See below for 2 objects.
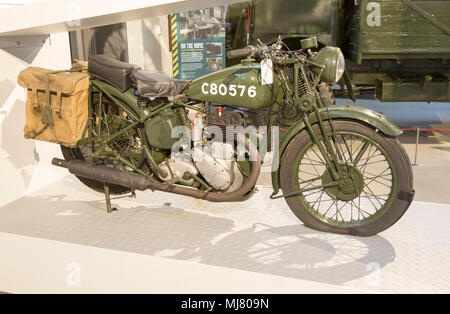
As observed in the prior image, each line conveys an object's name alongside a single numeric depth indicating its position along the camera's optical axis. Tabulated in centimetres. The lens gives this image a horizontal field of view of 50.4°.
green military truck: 552
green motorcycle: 288
